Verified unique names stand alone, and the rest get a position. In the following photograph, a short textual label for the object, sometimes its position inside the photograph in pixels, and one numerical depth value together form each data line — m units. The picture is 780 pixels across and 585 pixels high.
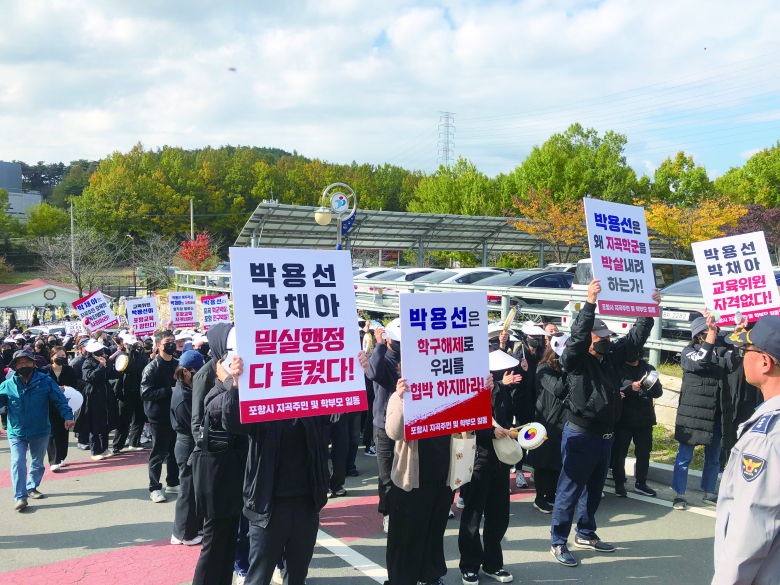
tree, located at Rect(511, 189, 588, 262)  29.36
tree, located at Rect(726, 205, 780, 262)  31.20
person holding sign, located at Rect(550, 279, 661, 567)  4.65
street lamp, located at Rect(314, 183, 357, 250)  14.63
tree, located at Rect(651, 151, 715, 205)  37.41
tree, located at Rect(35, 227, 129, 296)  43.75
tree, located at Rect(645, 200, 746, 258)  27.89
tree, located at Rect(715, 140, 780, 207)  37.44
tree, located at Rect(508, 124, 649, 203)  35.62
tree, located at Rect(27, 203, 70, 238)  60.75
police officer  2.15
